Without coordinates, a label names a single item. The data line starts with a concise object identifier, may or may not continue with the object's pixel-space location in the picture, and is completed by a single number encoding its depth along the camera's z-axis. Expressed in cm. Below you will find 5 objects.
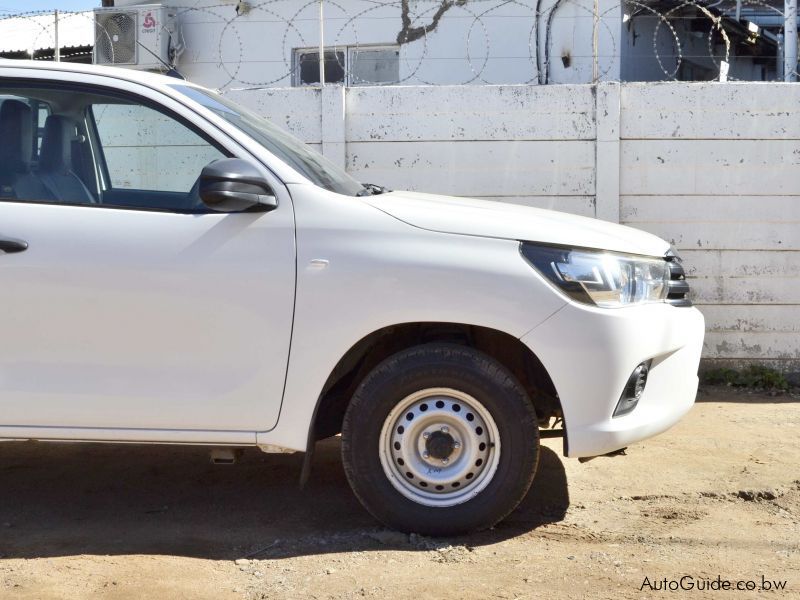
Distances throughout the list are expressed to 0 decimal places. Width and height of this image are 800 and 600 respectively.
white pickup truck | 444
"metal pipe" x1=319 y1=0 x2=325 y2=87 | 812
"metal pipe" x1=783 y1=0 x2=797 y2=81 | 943
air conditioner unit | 1297
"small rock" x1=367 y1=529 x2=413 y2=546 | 457
